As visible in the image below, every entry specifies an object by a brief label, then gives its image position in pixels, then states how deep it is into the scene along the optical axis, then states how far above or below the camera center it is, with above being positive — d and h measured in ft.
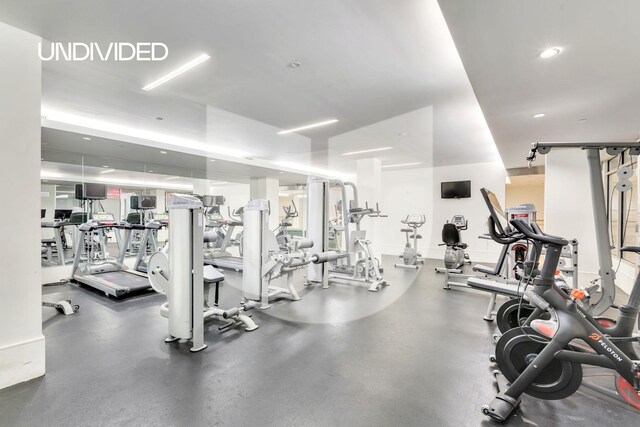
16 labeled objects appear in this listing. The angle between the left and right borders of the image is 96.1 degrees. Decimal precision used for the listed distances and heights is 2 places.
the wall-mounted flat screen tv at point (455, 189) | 27.02 +2.19
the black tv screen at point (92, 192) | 16.97 +1.04
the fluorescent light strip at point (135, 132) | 14.44 +4.61
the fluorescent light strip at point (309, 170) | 27.94 +4.46
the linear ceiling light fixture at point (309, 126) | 15.32 +4.80
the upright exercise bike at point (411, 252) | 22.40 -3.15
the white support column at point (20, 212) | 6.88 -0.08
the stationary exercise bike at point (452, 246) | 18.81 -2.23
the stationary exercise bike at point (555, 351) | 5.74 -2.88
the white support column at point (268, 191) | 31.76 +2.20
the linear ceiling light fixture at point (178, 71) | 9.07 +4.79
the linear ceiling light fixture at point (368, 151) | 21.24 +4.69
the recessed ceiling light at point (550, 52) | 7.40 +4.23
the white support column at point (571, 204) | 17.13 +0.57
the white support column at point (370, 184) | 24.80 +2.40
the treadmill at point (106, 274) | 13.94 -3.67
